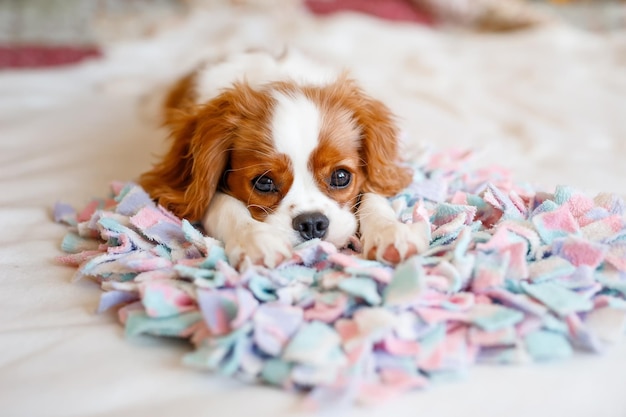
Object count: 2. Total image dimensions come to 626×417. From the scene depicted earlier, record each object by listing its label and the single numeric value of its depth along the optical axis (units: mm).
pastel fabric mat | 438
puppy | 558
